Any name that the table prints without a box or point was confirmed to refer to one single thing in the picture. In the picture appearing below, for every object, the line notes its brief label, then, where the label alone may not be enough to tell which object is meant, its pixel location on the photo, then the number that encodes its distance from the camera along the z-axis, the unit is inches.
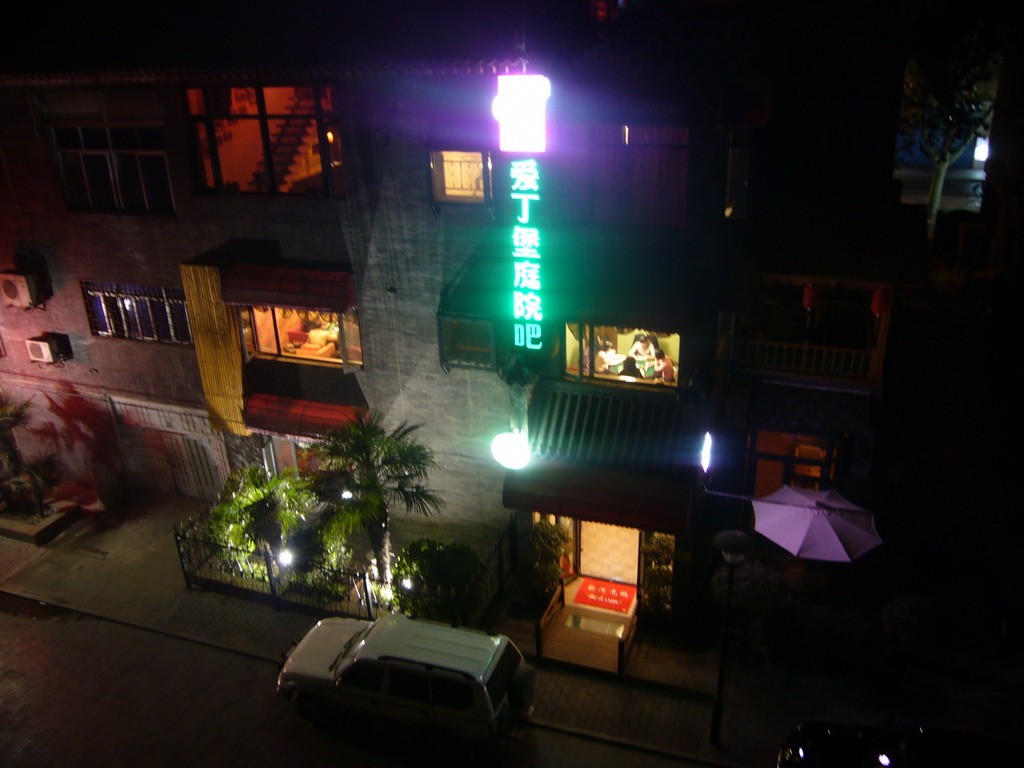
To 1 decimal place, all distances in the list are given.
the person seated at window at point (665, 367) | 592.4
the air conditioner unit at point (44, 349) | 792.3
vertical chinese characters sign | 518.0
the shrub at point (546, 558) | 633.6
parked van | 498.6
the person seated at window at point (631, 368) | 600.7
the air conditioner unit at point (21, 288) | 763.4
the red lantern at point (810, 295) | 569.6
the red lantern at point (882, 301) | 553.6
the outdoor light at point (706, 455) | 577.4
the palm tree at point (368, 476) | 599.5
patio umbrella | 542.6
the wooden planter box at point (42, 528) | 770.8
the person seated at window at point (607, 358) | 604.7
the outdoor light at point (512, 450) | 605.3
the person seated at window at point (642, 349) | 593.9
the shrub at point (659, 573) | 613.0
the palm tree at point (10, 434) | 797.9
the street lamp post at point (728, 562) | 475.2
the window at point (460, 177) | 591.8
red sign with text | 636.7
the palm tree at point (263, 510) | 641.0
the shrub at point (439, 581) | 600.1
